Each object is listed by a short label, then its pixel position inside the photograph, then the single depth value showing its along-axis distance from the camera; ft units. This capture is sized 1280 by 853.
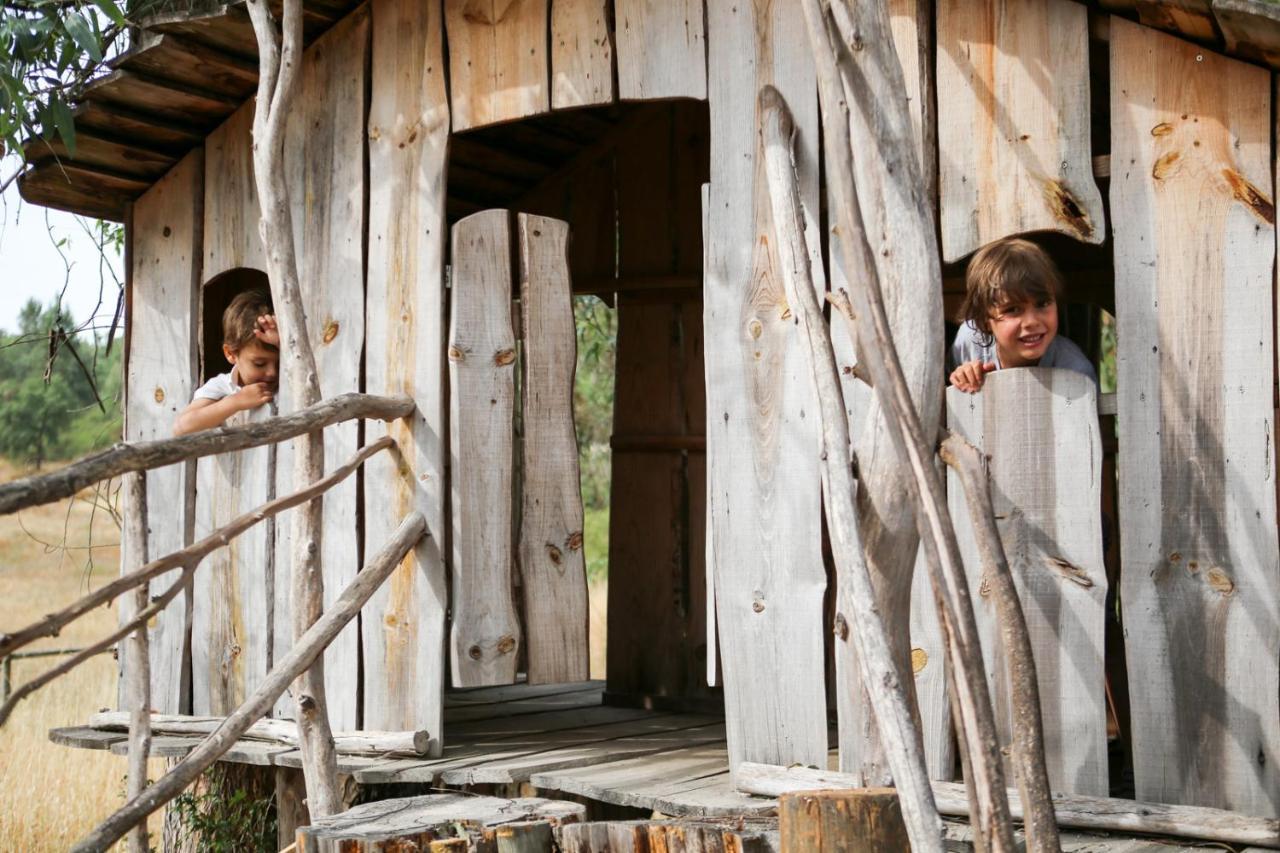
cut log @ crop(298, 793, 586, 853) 12.49
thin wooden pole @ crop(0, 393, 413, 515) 11.44
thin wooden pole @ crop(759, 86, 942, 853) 11.05
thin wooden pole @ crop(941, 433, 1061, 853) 10.77
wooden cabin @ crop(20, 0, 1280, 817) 13.60
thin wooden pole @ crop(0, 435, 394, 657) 11.52
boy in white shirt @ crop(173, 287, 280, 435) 19.19
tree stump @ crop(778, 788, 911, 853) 11.00
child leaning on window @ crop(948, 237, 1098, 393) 14.82
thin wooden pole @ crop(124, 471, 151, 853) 16.62
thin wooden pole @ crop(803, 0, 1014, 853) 10.78
